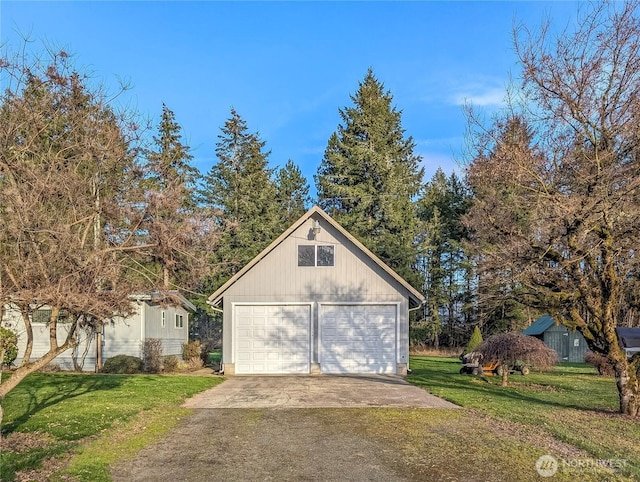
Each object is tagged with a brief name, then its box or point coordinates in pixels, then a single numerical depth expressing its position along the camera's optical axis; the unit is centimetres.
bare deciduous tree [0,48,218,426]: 636
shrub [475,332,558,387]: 1398
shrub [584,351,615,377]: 1841
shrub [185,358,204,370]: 2008
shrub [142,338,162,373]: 1883
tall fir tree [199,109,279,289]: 3534
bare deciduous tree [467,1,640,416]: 880
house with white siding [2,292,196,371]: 1867
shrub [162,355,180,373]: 1905
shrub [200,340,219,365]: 2232
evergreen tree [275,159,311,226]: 4178
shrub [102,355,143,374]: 1809
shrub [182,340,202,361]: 2106
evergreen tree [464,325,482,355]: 2488
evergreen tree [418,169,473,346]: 3750
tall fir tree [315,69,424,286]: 3488
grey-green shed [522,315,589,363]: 2948
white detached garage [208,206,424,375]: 1705
